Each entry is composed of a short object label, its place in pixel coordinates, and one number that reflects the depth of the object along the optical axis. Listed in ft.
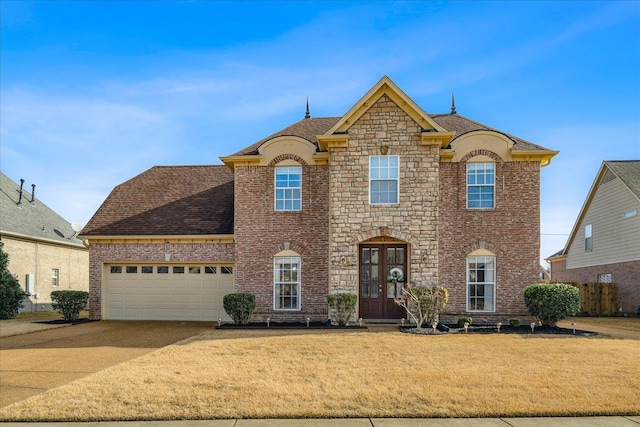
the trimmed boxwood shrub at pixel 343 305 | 49.62
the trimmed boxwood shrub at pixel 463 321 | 50.06
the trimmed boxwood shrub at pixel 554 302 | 48.49
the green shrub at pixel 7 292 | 66.85
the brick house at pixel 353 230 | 51.26
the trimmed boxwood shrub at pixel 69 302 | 59.16
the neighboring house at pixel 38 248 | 74.28
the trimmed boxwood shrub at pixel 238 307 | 51.52
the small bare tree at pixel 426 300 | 48.37
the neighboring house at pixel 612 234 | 71.41
